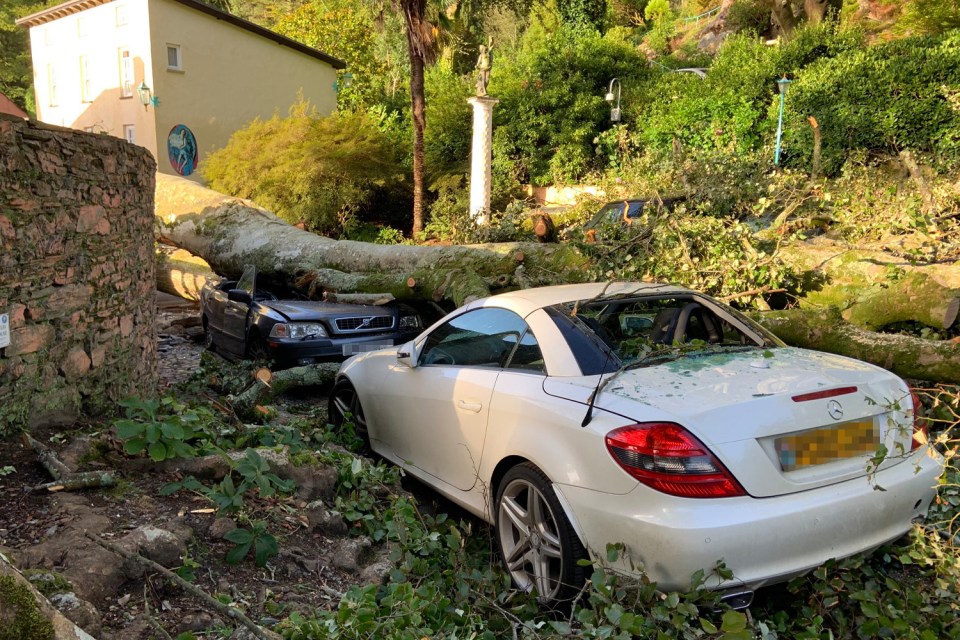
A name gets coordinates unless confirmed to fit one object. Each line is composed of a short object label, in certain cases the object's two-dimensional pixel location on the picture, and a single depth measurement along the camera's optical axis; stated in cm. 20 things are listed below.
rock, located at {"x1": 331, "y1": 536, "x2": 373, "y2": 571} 348
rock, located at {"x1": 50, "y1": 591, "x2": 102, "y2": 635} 236
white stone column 1734
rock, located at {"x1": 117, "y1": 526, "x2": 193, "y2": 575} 294
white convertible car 283
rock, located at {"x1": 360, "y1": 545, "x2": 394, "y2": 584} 341
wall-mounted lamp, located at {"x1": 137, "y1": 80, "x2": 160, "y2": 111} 2173
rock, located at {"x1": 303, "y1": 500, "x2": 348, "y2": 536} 378
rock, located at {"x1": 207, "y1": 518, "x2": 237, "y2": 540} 333
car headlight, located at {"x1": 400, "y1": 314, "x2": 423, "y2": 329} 809
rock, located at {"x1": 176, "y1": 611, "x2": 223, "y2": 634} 261
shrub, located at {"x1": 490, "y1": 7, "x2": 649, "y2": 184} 2256
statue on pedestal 1712
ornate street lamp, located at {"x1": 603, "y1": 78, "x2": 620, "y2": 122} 2188
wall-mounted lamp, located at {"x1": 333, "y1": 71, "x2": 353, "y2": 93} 2906
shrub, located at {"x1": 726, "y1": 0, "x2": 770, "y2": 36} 2997
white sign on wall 385
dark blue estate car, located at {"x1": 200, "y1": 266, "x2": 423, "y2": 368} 731
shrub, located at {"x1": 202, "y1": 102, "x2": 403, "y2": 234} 1864
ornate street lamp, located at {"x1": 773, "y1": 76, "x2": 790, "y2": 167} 1808
